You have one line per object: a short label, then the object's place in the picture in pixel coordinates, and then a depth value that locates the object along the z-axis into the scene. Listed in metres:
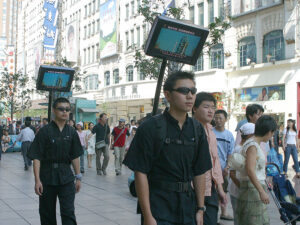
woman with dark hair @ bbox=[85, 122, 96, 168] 15.33
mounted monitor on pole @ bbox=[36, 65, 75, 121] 9.01
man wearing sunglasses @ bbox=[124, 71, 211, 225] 3.06
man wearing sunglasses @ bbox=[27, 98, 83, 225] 5.01
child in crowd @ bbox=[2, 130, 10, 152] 22.02
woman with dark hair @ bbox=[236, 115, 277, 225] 4.39
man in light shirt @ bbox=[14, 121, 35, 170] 15.98
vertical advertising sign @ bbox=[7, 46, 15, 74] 80.64
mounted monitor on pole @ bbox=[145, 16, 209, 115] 5.47
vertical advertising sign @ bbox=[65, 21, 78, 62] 57.16
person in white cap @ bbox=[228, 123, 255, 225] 4.73
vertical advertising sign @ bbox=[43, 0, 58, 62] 44.12
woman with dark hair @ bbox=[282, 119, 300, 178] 13.74
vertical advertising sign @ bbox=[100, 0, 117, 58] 47.50
